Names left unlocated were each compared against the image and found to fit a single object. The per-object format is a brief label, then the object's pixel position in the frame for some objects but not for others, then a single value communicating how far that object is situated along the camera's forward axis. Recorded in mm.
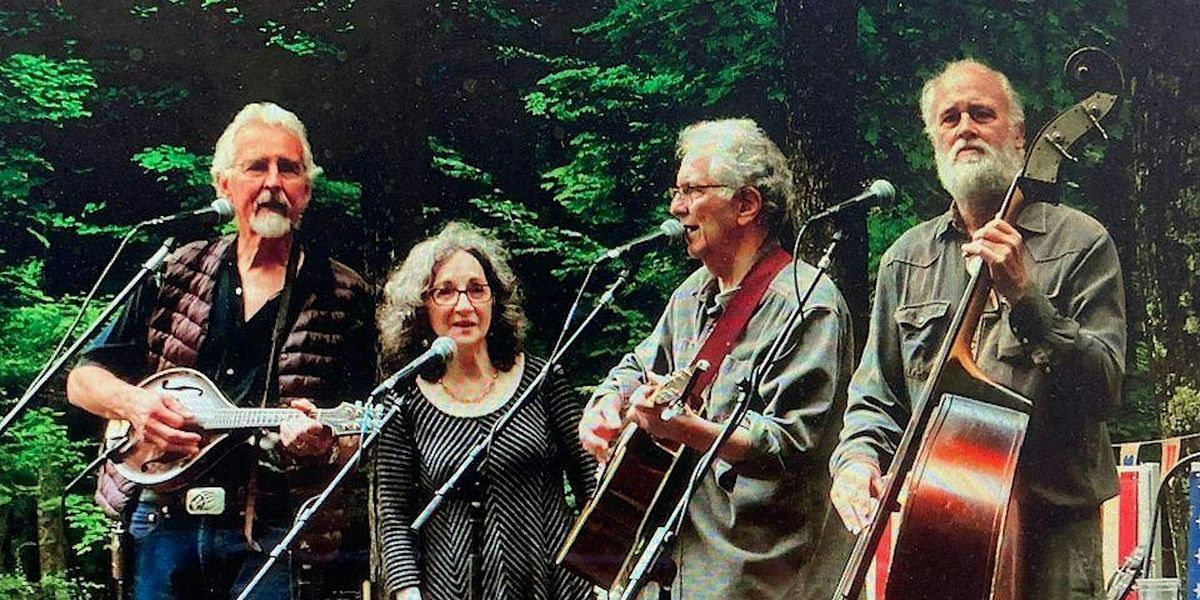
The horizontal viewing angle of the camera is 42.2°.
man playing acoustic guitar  5539
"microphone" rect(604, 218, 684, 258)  5805
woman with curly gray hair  5688
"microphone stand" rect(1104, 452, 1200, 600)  5520
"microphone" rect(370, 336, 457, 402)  5605
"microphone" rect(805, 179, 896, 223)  5711
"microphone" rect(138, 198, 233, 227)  5938
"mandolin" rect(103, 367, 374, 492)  5742
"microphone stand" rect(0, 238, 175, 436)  5879
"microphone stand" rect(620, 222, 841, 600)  5098
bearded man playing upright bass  5477
